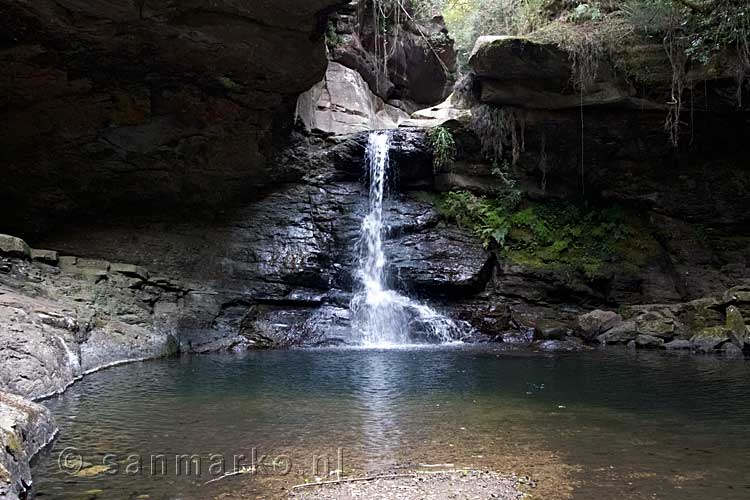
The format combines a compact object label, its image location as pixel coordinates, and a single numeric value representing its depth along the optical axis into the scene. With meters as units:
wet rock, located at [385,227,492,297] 11.62
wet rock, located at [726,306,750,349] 8.65
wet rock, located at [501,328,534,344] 10.51
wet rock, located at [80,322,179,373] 7.21
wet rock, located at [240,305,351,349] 10.34
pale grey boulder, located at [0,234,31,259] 8.01
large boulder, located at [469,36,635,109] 10.62
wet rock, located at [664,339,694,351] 9.10
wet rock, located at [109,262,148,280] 9.57
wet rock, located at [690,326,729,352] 8.86
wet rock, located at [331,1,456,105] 15.36
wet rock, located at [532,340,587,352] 9.34
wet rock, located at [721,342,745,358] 8.30
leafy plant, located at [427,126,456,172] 12.37
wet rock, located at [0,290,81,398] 5.10
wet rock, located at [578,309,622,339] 10.10
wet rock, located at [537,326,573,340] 10.20
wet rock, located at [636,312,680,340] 9.52
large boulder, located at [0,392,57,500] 2.55
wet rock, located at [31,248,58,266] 8.52
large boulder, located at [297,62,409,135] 12.89
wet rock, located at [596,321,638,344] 9.72
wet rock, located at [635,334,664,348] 9.39
